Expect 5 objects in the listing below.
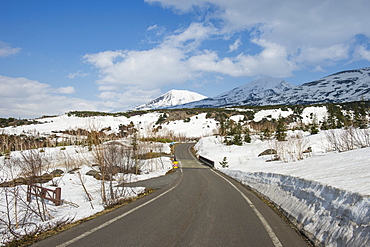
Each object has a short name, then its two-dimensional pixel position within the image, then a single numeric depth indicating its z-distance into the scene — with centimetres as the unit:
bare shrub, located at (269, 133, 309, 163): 1541
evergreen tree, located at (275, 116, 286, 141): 4031
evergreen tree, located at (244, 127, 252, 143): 5174
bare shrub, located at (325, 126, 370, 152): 1323
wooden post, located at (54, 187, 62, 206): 1270
